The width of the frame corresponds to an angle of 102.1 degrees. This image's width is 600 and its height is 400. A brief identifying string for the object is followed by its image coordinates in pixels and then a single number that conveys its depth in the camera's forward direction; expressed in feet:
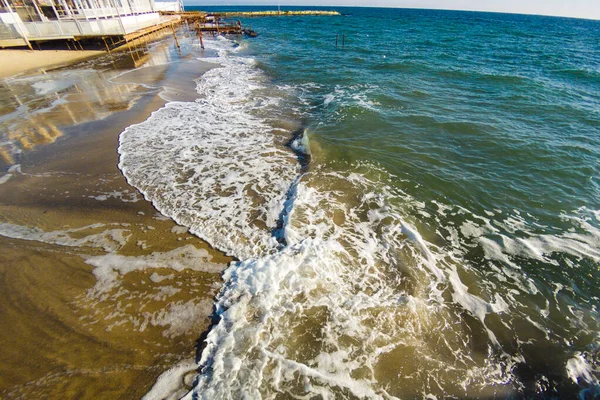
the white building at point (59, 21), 65.98
